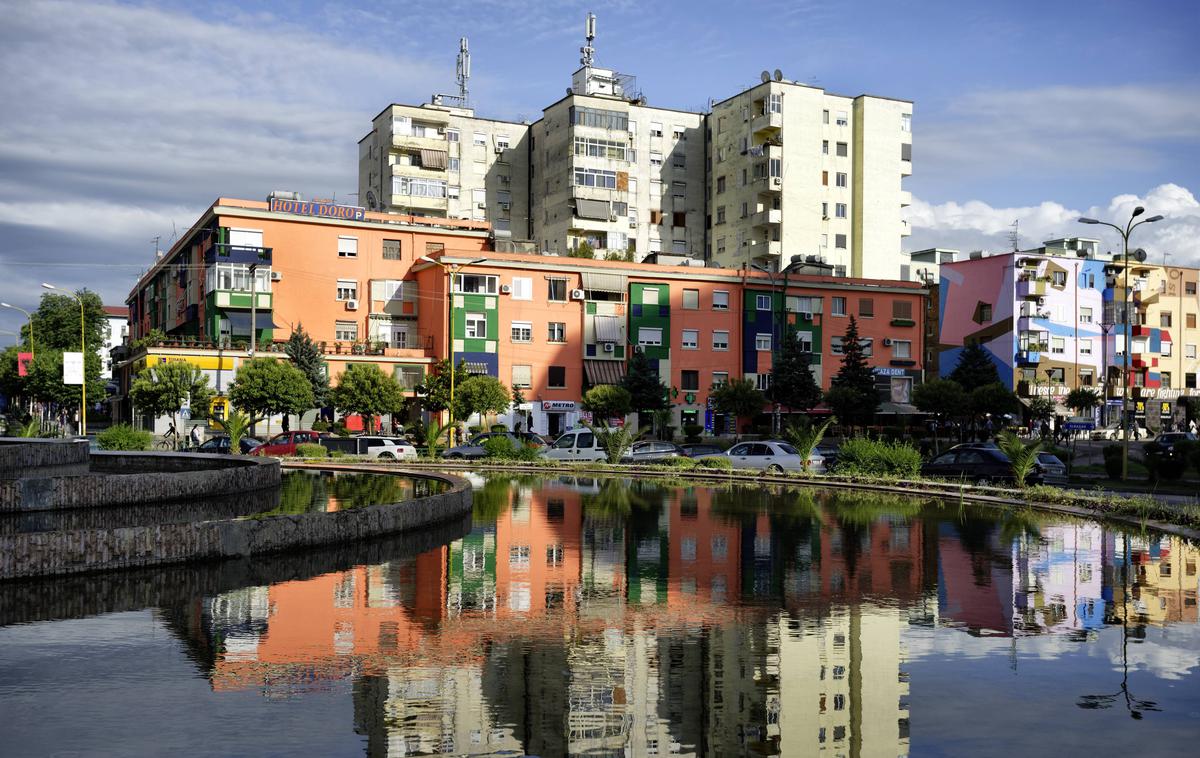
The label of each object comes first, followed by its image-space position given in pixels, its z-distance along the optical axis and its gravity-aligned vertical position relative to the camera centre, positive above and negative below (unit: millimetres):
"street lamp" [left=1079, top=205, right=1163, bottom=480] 36312 +4922
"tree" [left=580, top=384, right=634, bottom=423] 63281 -1128
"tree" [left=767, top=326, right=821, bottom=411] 67125 -14
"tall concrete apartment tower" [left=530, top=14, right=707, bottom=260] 85688 +16637
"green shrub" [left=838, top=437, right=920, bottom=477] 30391 -2184
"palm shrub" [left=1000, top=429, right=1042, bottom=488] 26844 -1816
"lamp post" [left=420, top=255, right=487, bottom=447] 63959 +6389
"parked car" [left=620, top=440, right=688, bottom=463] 39656 -2613
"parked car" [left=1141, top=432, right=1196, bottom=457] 35844 -2284
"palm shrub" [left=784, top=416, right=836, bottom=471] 33625 -1838
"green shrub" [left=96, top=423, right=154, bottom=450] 40375 -2177
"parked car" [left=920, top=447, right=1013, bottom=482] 30281 -2345
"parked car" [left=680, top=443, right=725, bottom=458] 45469 -3189
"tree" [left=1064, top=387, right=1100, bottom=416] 84625 -1417
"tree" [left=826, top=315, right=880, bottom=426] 63875 -467
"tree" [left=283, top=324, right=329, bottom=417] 60812 +939
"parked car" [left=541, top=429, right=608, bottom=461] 40688 -2526
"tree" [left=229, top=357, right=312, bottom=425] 54281 -480
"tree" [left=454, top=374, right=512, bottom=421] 58656 -923
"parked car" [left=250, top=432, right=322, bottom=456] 42406 -2457
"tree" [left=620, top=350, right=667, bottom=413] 66062 -496
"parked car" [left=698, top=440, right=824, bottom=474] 35219 -2477
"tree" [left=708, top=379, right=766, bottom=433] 65188 -1118
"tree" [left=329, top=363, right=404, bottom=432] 58625 -719
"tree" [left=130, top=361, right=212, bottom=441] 53906 -544
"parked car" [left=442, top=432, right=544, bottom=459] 42906 -2734
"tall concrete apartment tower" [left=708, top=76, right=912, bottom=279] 86938 +15973
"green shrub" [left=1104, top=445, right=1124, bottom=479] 38219 -2847
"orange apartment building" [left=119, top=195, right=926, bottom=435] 65812 +4455
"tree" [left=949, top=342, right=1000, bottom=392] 78125 +780
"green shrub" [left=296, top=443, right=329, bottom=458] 40781 -2616
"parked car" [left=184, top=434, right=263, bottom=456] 41281 -2481
